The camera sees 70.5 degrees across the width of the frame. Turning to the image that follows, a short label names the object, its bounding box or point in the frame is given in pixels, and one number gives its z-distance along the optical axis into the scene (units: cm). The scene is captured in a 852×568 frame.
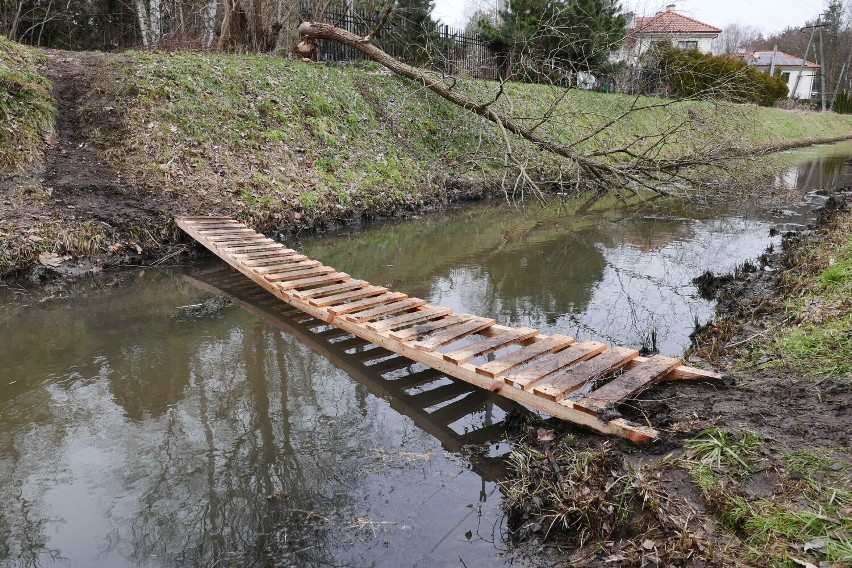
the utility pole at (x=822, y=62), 4796
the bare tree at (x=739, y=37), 7558
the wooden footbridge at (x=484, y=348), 401
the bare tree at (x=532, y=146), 1112
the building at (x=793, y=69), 6550
